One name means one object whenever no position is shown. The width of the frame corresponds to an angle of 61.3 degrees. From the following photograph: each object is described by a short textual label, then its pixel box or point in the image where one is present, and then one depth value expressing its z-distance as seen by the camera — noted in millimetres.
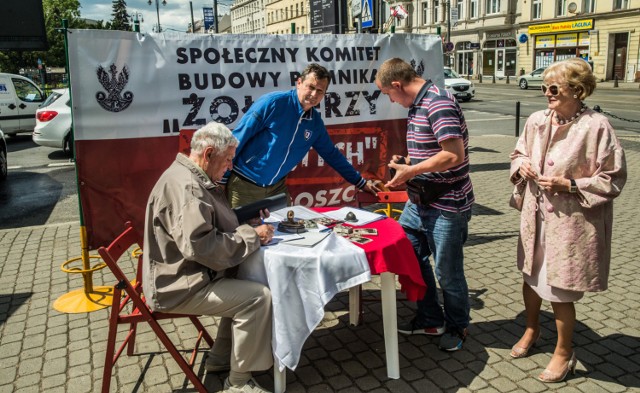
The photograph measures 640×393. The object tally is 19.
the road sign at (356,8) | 11289
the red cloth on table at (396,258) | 3154
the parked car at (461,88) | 26219
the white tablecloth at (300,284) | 3020
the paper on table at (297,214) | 3709
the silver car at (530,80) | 33781
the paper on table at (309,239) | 3145
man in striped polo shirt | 3357
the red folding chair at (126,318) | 3063
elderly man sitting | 2900
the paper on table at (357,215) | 3636
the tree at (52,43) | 44684
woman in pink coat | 3035
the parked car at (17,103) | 15648
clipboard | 3408
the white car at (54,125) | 12492
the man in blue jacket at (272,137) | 3926
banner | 4613
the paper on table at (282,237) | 3232
